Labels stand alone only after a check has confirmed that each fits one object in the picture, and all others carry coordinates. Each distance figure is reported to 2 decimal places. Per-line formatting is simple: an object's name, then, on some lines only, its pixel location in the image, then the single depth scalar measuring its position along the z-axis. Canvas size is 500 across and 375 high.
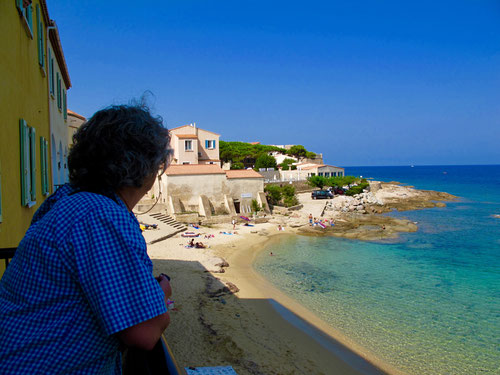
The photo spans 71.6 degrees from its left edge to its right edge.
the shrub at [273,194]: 35.06
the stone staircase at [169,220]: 25.43
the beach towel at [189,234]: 23.34
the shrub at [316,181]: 45.44
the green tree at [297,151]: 71.44
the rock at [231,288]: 14.67
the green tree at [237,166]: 50.81
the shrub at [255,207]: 31.50
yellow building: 4.20
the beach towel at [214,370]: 6.75
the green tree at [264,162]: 52.43
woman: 1.25
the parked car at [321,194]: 41.66
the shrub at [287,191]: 35.77
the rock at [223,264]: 18.06
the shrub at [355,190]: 47.42
